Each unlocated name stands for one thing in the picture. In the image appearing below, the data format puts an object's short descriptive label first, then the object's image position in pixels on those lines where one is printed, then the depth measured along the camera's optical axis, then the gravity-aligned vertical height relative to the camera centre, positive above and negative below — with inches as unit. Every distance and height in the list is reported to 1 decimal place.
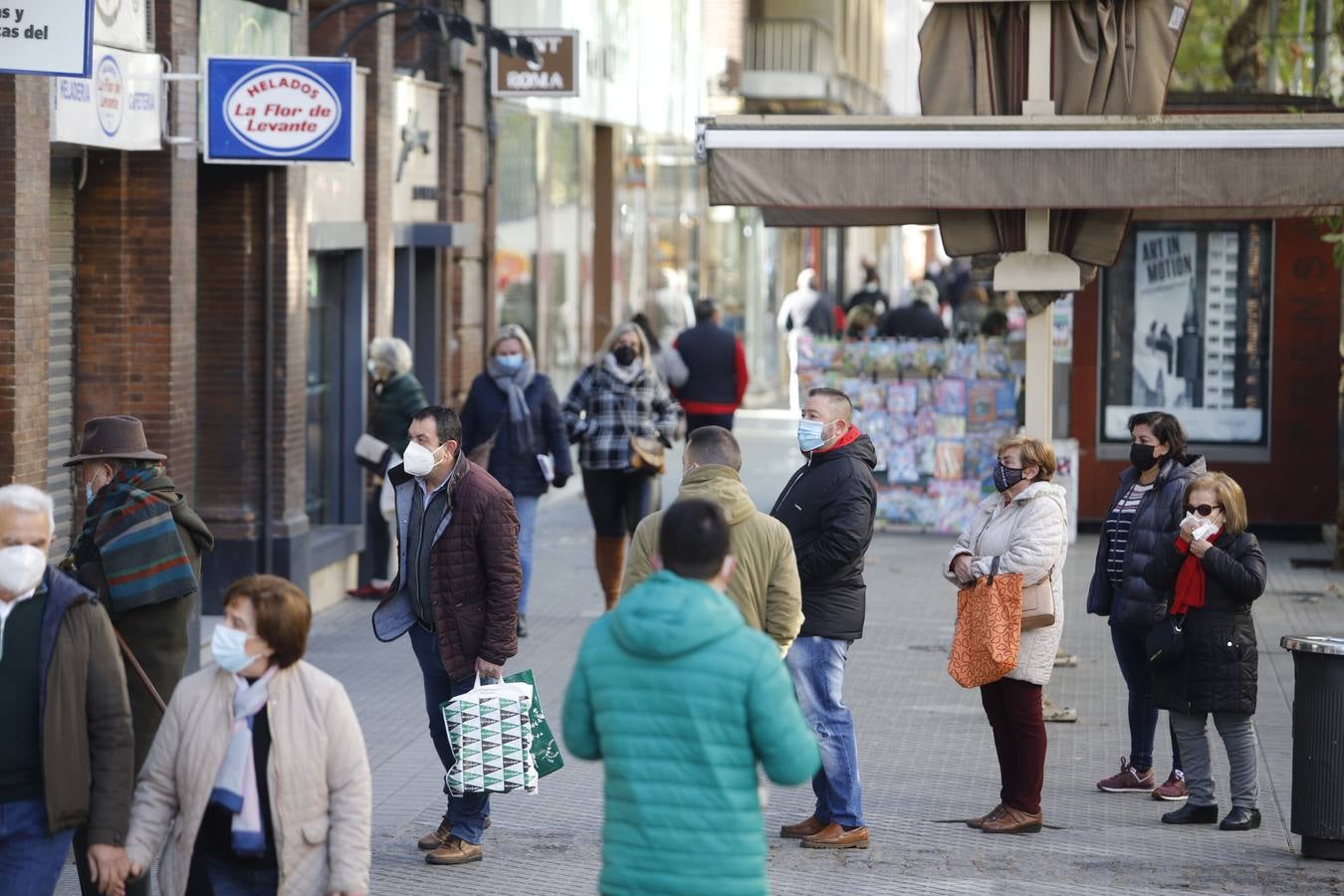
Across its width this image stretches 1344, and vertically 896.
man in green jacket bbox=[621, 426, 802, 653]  565.9 -42.1
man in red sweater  1272.1 -42.9
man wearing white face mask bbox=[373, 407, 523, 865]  602.5 -47.0
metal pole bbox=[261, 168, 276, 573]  993.5 -38.6
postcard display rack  1396.4 -59.4
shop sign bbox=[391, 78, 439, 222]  1250.6 +22.1
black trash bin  618.2 -74.9
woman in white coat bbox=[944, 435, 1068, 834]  650.2 -53.9
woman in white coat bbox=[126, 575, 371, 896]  404.5 -51.4
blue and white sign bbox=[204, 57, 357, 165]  863.1 +23.2
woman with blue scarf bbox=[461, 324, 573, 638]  975.6 -45.3
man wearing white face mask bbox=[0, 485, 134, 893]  419.2 -48.9
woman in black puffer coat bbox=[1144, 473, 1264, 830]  644.7 -58.8
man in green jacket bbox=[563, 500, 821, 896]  370.3 -43.7
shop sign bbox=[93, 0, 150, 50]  816.3 +39.1
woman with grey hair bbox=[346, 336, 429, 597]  1051.9 -41.3
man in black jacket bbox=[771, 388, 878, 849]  620.7 -47.6
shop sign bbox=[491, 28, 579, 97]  1391.5 +51.7
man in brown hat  522.0 -41.1
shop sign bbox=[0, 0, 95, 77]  637.9 +27.8
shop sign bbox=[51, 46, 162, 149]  789.9 +22.9
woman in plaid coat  1017.5 -47.8
